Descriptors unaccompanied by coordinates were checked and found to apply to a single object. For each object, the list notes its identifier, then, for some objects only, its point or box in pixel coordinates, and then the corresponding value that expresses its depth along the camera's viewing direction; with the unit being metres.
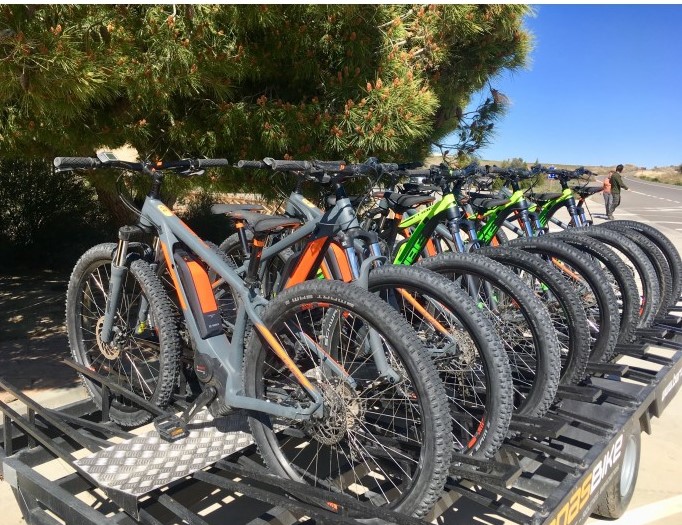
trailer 2.06
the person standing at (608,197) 15.11
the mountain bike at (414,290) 2.30
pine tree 3.20
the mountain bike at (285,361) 2.04
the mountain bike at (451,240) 2.85
